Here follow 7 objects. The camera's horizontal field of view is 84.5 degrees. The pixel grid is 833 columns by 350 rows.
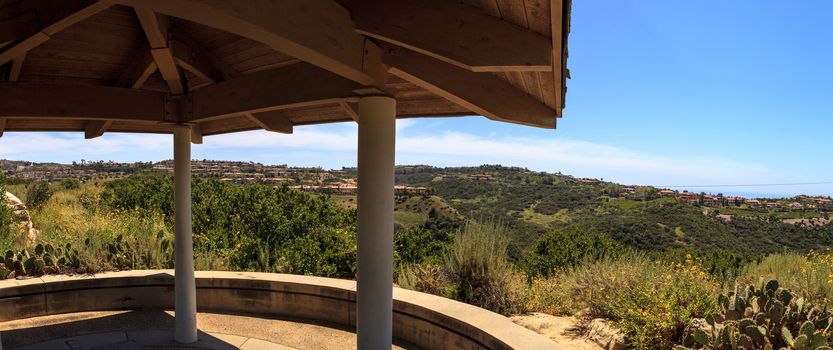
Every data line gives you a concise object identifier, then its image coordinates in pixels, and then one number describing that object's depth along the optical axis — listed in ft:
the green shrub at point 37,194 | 43.95
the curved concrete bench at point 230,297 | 14.56
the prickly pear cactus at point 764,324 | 9.64
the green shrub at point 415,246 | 25.76
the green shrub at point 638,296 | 12.25
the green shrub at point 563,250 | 23.90
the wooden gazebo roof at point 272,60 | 6.15
